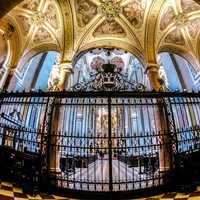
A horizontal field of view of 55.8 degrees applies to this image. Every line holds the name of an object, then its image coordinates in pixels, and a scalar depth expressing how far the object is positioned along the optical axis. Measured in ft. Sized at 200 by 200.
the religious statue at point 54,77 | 28.62
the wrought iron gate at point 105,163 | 11.19
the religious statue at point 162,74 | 30.80
